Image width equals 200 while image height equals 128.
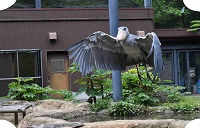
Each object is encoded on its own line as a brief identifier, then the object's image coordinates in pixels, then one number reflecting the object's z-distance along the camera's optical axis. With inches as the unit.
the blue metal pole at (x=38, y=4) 509.9
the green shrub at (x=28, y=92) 373.7
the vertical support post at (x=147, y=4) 533.4
